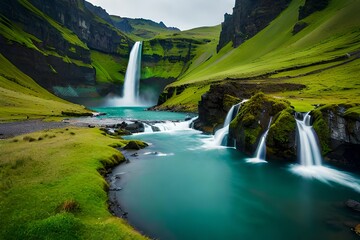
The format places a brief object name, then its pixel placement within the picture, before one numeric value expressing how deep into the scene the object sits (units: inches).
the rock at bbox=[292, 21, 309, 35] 7057.1
